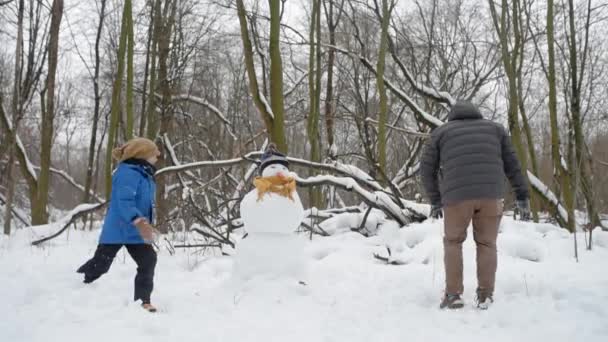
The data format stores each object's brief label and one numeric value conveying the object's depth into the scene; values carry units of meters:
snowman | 3.84
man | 3.29
